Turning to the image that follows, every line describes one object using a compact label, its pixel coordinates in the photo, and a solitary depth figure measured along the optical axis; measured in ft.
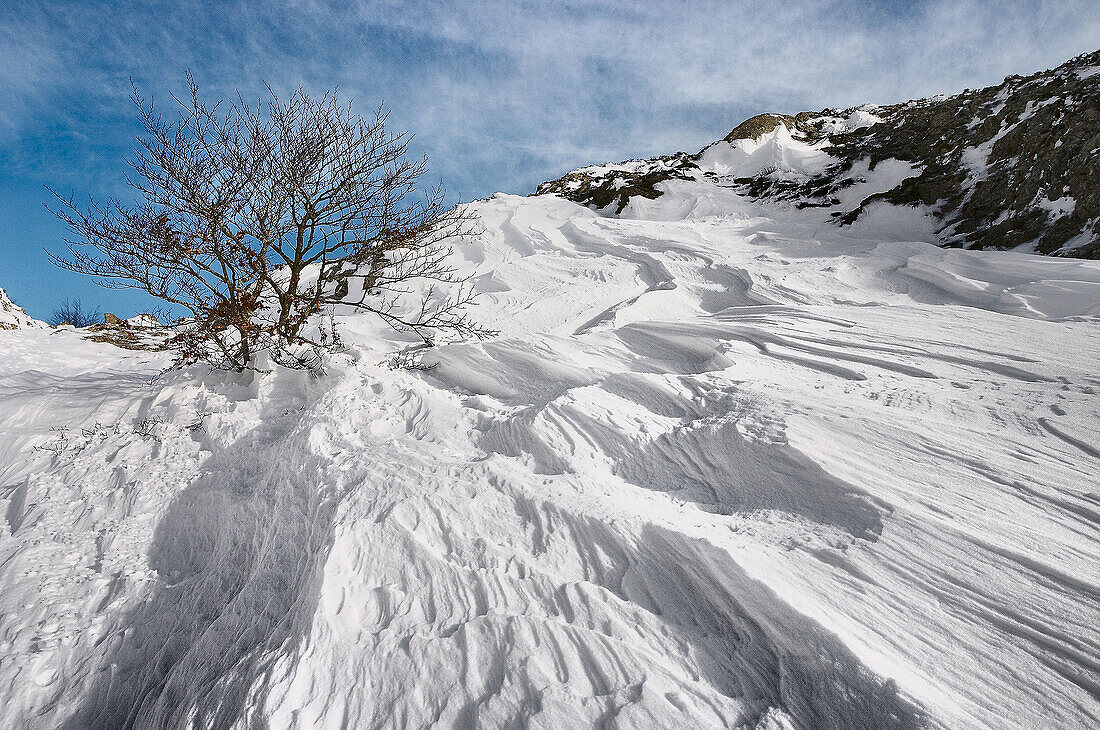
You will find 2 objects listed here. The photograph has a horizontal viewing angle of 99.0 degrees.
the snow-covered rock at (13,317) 32.69
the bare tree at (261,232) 15.84
